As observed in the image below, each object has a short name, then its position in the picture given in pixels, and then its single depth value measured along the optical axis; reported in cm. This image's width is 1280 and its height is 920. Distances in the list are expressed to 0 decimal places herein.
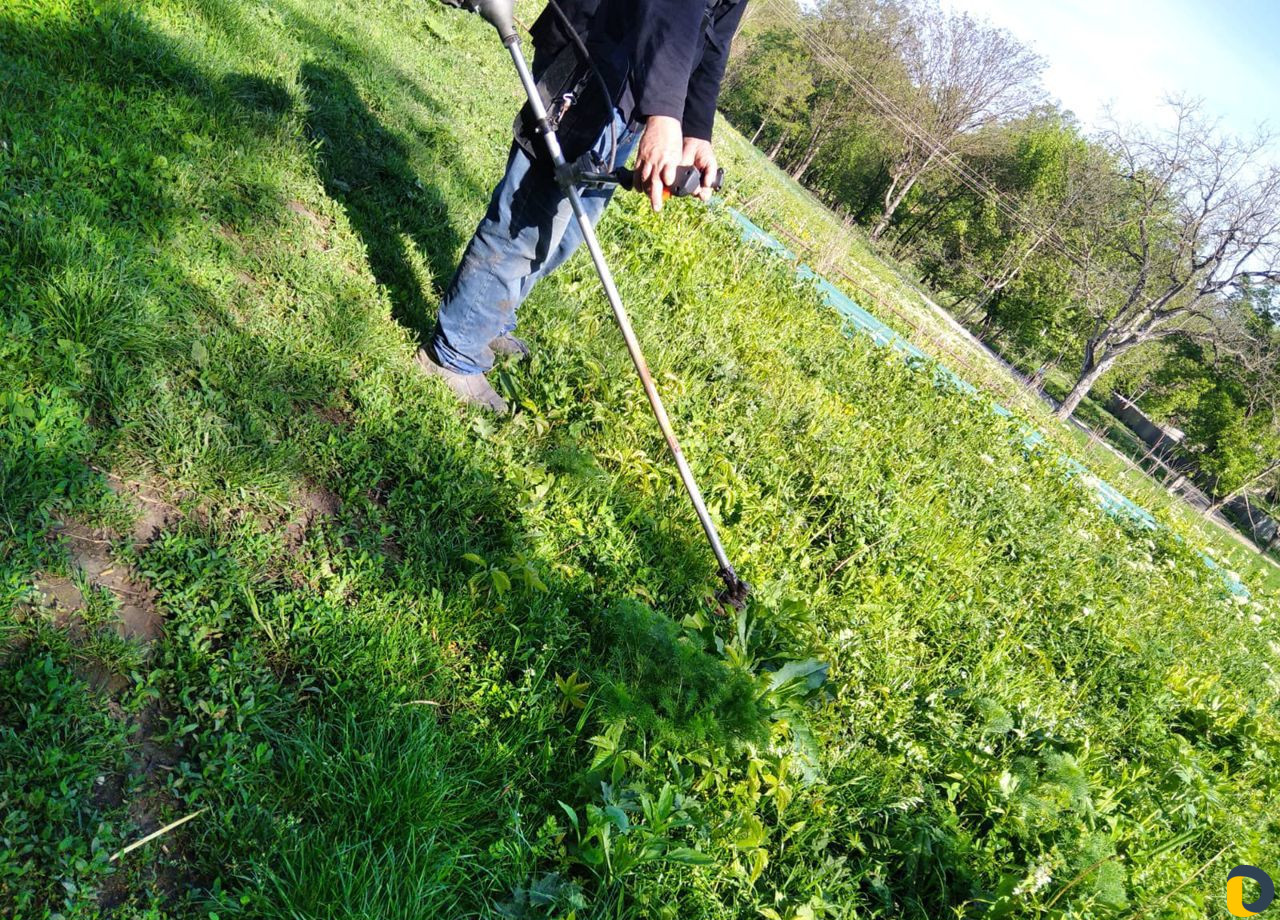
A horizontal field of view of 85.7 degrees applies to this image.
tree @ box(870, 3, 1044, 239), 3378
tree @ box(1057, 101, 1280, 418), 2036
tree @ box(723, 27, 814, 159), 3653
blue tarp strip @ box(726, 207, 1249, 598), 786
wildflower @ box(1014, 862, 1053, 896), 216
